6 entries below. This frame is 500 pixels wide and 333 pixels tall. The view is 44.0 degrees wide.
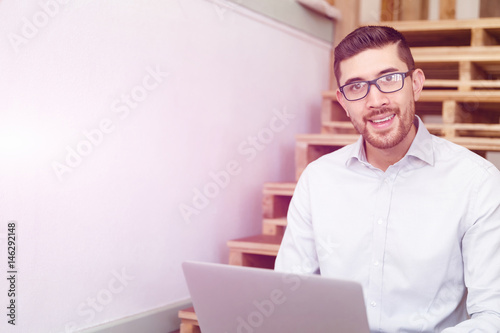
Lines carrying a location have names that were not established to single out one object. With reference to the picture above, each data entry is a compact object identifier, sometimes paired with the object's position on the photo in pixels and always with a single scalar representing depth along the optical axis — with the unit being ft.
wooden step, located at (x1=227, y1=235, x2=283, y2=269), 7.86
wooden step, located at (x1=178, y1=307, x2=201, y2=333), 7.20
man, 5.10
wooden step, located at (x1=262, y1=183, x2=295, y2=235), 8.61
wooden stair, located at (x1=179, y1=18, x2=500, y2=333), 8.12
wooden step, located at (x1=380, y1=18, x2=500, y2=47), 8.93
